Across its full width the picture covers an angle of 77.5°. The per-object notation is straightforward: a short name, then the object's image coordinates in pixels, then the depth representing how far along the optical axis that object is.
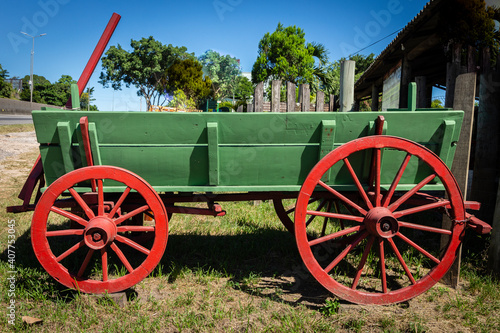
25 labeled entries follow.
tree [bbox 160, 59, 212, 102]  36.19
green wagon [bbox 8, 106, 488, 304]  2.20
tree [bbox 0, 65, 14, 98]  34.62
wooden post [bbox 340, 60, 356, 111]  4.11
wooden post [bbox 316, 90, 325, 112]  5.47
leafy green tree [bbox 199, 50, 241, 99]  63.69
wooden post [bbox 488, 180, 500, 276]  2.71
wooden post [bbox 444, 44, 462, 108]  3.43
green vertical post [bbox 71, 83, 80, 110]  2.57
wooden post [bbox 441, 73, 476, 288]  2.66
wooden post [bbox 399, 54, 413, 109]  6.56
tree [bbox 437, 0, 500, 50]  5.79
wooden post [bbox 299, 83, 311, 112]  5.38
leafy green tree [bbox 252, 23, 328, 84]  28.73
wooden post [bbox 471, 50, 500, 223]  3.21
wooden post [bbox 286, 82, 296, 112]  5.18
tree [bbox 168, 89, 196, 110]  27.73
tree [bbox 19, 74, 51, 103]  41.94
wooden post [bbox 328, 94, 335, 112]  7.28
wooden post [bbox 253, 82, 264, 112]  5.41
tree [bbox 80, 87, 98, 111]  53.97
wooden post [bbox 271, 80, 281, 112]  5.29
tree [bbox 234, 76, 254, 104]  46.36
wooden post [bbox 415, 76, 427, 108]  4.56
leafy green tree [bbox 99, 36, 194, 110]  36.00
